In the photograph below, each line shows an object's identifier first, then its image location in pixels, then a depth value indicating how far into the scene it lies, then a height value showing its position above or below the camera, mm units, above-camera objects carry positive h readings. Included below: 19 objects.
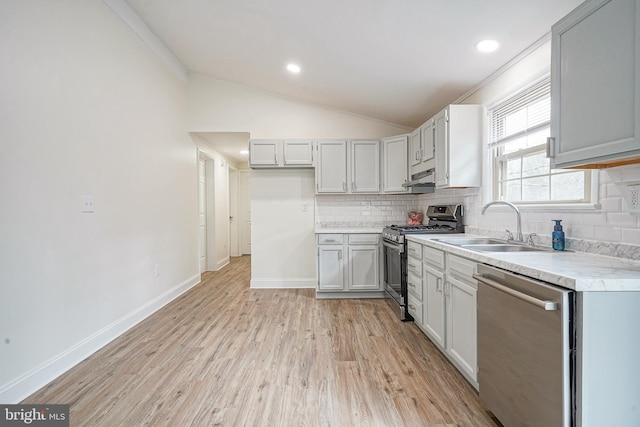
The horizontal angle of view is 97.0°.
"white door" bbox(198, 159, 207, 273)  5270 -120
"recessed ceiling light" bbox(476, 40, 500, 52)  2109 +1252
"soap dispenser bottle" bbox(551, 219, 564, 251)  1747 -169
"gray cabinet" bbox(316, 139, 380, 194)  3891 +610
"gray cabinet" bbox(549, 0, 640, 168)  1111 +543
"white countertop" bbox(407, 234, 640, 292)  1038 -253
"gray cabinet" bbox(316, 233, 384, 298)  3600 -681
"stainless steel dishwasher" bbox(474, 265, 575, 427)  1060 -603
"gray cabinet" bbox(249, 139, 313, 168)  3930 +811
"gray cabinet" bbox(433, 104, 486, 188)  2676 +626
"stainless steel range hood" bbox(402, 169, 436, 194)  3094 +326
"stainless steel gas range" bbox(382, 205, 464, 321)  2922 -368
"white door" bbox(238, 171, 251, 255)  6992 +90
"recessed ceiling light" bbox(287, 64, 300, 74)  3189 +1631
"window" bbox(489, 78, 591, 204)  1875 +429
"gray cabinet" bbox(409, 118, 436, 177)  3027 +709
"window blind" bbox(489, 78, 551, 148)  2047 +770
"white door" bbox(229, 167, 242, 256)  6791 -81
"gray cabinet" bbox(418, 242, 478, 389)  1744 -696
